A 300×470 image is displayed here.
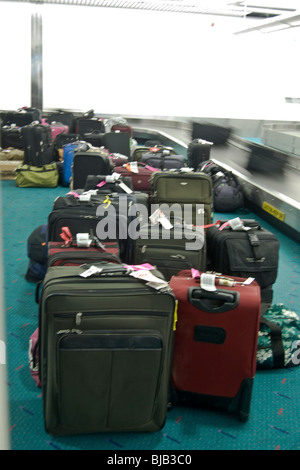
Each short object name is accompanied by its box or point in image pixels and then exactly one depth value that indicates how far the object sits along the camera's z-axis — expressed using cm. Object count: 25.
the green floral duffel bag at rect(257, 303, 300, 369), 246
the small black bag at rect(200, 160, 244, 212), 581
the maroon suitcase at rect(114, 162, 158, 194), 493
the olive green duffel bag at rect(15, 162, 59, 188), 667
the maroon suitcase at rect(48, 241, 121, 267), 244
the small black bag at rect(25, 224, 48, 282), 330
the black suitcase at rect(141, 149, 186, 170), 564
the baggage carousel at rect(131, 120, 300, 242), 523
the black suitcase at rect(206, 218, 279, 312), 268
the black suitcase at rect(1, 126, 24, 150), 763
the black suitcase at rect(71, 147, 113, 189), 488
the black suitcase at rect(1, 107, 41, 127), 867
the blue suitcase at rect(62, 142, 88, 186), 661
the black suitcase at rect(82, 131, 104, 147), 718
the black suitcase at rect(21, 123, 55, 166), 672
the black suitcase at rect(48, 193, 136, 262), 283
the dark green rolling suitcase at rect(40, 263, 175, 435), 182
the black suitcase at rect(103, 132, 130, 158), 691
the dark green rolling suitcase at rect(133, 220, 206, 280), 268
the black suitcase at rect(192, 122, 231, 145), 1289
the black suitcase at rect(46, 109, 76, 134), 985
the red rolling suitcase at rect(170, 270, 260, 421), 199
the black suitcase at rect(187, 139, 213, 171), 701
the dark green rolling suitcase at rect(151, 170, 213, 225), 385
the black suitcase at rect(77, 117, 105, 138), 869
